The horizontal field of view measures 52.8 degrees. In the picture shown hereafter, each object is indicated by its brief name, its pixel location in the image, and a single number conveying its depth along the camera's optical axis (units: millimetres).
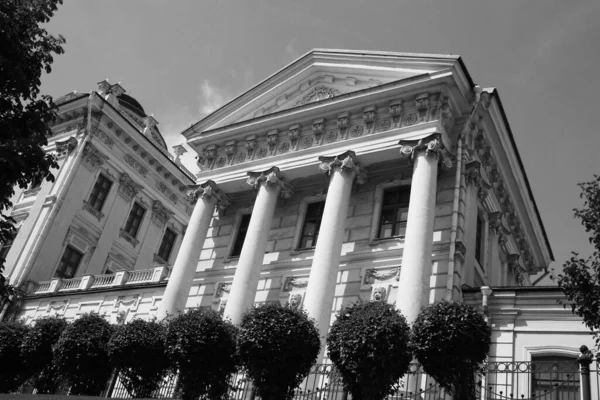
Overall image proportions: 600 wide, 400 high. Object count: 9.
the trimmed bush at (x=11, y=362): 19141
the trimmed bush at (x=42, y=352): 18547
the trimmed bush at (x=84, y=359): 16906
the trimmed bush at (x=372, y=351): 12516
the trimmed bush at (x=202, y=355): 14430
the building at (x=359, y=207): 17641
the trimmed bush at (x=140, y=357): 15938
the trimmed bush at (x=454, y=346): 12148
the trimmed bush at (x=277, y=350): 13414
